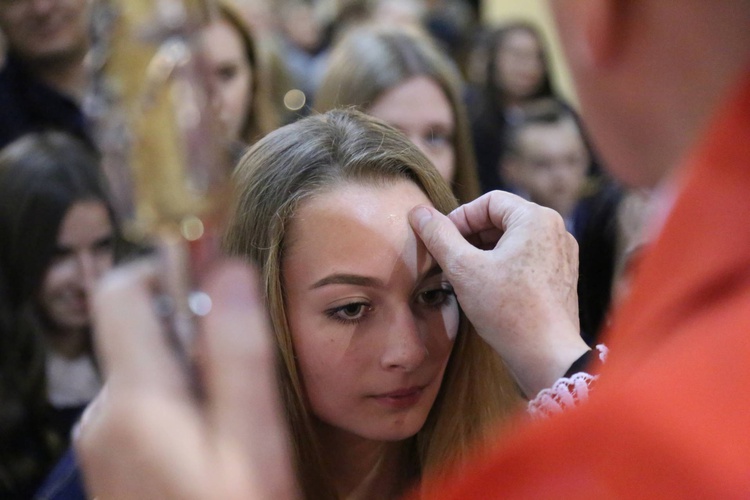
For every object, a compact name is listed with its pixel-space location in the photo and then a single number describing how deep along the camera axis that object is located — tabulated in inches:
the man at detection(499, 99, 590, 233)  98.5
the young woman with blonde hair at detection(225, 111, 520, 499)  40.9
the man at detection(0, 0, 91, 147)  76.8
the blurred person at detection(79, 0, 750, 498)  16.4
